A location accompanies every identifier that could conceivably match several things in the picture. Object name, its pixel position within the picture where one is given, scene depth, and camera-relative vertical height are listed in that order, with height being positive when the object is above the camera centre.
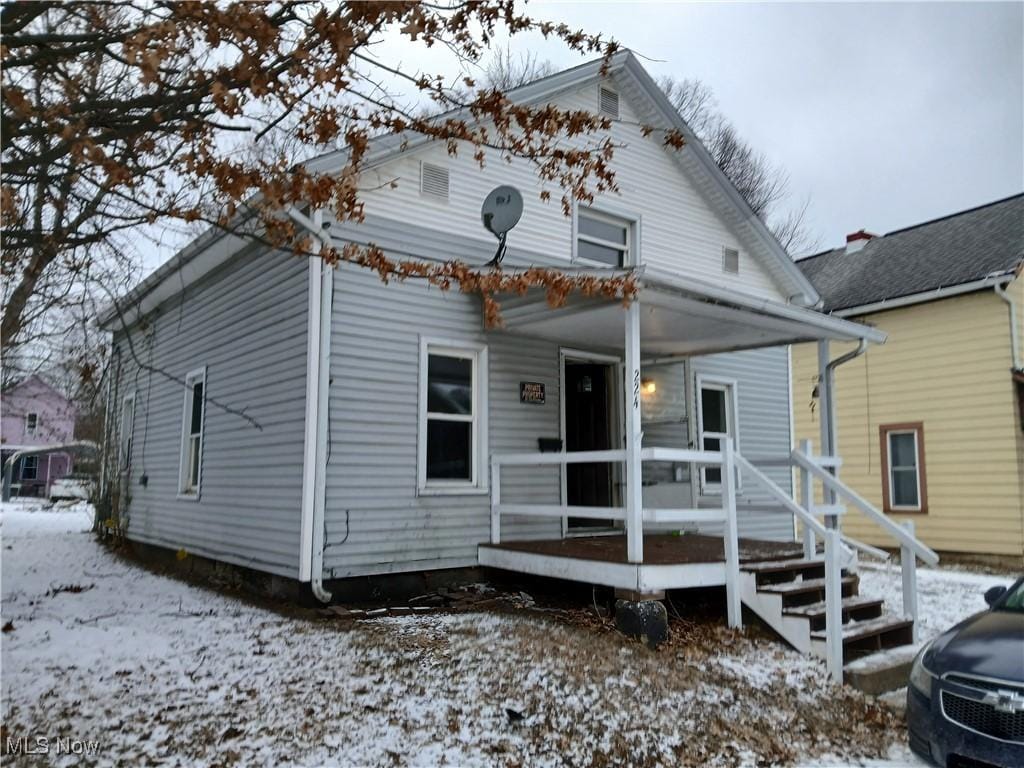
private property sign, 8.98 +0.84
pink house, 35.40 +0.31
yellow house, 12.99 +1.45
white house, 7.34 +0.82
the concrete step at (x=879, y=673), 6.06 -1.65
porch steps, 6.48 -1.29
